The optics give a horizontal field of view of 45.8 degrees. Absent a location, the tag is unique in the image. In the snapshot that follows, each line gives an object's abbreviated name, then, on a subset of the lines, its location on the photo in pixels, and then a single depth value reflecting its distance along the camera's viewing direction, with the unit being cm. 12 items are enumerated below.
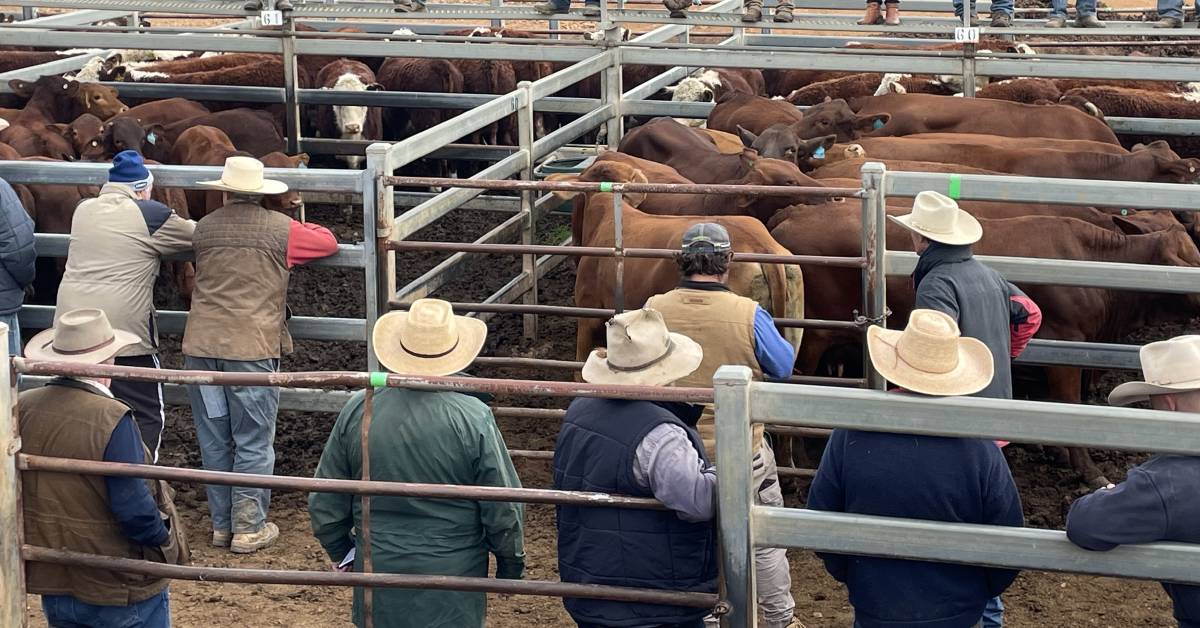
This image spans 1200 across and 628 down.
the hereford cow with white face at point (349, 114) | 1345
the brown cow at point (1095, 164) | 912
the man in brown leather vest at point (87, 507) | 449
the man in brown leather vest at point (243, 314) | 655
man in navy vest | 405
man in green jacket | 449
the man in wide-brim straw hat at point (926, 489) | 396
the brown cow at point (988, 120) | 1061
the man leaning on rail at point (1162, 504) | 344
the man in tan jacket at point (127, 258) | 656
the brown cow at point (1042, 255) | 742
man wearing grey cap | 529
